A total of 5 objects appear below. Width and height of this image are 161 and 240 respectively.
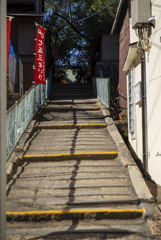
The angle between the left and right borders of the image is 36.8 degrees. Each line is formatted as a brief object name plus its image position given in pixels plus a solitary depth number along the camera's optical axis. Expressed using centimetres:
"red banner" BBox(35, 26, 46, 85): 1201
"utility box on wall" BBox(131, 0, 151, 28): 652
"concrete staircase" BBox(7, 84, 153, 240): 438
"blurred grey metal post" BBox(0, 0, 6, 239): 299
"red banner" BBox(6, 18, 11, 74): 718
